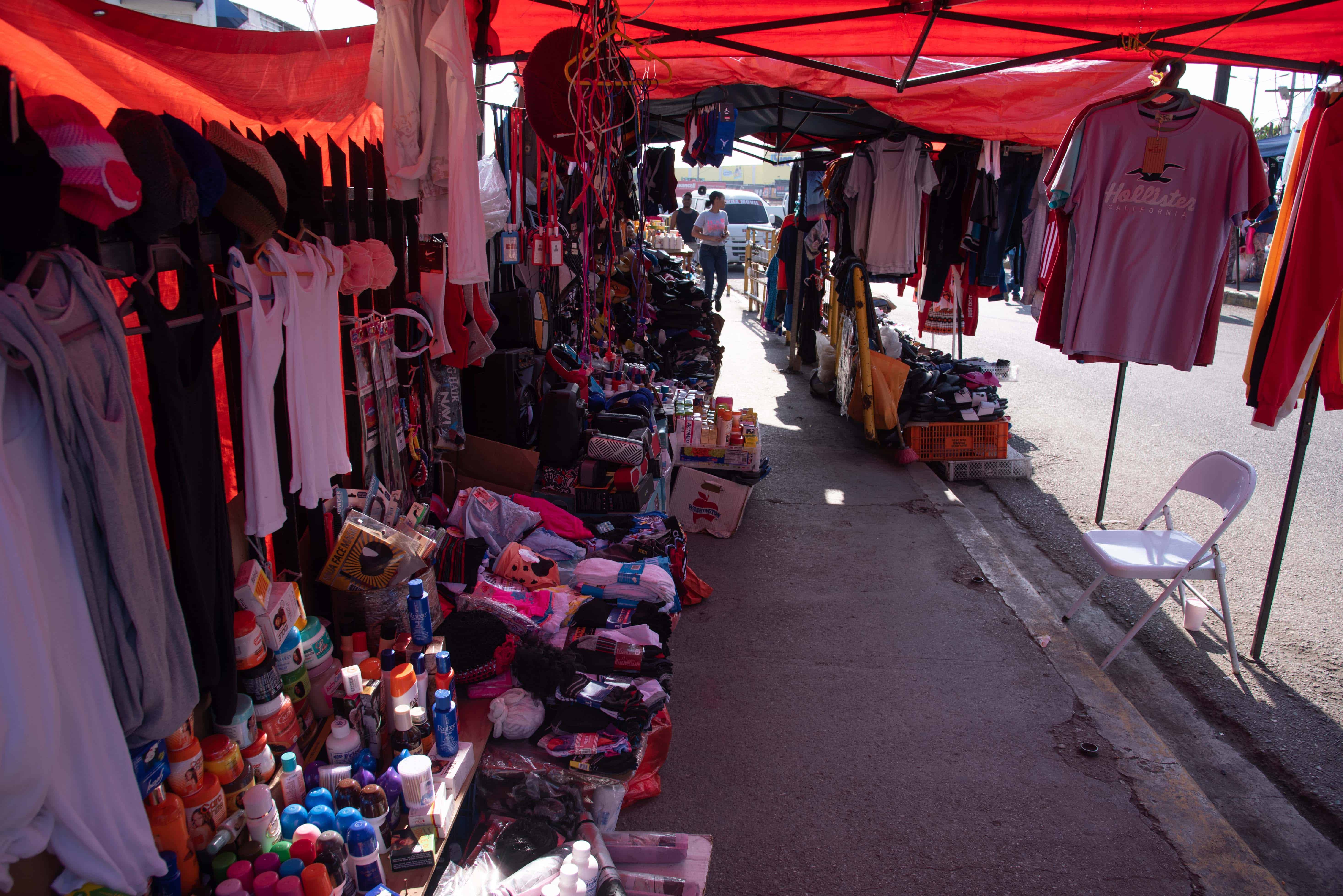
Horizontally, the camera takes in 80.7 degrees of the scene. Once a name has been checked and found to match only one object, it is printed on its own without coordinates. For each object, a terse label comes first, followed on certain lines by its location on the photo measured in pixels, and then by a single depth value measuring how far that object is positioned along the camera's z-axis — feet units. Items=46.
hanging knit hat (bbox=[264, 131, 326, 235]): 8.46
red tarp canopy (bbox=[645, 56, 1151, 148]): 17.43
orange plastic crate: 23.02
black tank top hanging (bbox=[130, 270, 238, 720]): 6.46
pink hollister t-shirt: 13.06
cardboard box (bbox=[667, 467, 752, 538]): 18.60
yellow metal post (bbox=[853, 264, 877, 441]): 23.54
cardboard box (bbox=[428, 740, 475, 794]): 8.08
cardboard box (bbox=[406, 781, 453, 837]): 7.57
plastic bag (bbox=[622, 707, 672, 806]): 10.12
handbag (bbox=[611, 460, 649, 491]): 14.84
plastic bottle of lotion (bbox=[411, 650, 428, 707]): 8.67
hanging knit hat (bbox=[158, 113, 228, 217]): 6.54
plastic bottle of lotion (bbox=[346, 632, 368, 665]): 9.01
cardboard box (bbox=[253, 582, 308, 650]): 7.88
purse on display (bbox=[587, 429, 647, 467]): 15.15
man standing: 50.62
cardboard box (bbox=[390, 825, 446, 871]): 7.23
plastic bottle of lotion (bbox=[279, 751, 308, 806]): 7.27
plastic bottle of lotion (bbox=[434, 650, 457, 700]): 8.87
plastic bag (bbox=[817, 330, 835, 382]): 31.27
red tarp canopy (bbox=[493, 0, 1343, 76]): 12.78
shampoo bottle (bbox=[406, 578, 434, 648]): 9.61
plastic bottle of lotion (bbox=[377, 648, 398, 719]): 8.64
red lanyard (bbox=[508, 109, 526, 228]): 16.20
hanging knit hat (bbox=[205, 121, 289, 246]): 7.32
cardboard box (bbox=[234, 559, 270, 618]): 7.71
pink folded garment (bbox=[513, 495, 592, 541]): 13.58
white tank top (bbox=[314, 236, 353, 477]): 9.05
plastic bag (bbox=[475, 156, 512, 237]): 14.64
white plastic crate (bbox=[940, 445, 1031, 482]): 22.98
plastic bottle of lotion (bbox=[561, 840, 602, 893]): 7.34
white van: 70.38
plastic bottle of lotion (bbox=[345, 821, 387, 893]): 6.72
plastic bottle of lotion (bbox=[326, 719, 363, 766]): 7.78
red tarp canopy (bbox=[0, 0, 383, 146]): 7.04
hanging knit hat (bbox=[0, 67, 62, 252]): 4.84
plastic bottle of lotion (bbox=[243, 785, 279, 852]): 6.73
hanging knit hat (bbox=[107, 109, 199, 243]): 6.02
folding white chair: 13.07
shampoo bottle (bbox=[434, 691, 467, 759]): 8.39
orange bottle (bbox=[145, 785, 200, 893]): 6.18
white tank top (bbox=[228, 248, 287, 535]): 7.90
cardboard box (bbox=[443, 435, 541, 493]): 14.76
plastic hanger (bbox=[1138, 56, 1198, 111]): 12.80
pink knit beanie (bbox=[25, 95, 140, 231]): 5.35
